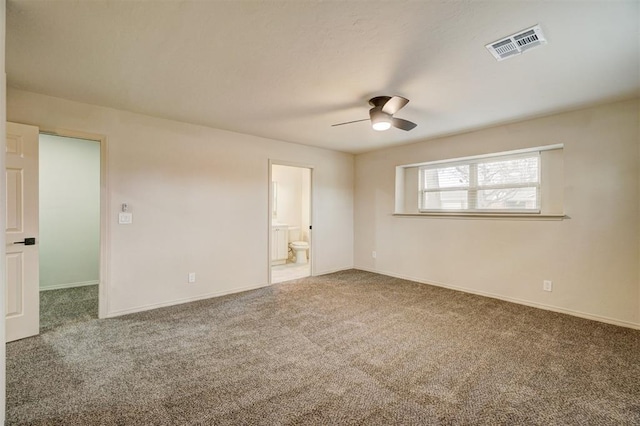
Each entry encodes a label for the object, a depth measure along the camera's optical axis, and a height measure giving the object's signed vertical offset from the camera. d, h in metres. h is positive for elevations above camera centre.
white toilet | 6.59 -0.82
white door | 2.72 -0.20
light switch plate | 3.39 -0.08
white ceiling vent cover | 1.90 +1.15
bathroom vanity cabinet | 6.47 -0.73
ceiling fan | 2.77 +0.99
